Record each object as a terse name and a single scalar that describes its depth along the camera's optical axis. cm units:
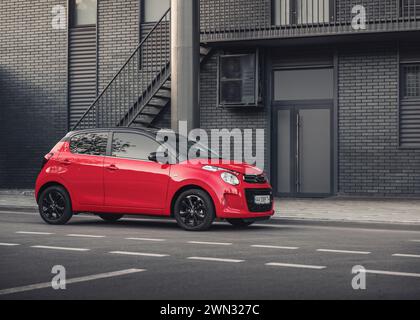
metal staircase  2077
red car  1310
